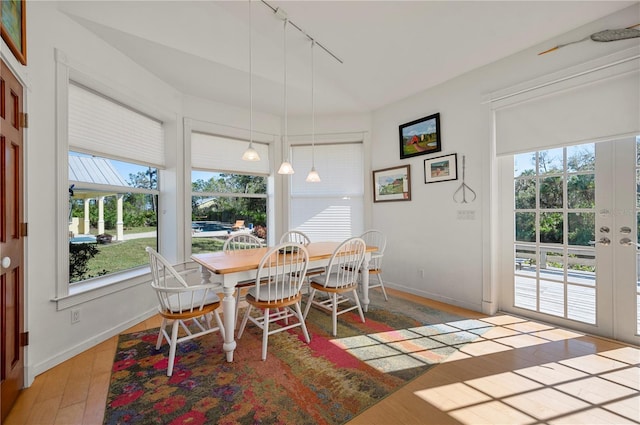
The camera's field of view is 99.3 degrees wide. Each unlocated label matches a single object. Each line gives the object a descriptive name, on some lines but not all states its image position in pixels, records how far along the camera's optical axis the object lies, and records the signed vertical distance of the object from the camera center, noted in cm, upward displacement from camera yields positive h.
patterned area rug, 156 -114
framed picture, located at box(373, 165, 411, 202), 376 +40
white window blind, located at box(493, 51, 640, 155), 219 +91
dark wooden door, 155 -17
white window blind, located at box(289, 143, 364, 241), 427 +30
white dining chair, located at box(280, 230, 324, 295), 334 -37
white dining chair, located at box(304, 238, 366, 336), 254 -64
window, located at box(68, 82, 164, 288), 246 +30
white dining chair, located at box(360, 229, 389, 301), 335 -52
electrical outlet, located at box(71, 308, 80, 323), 221 -84
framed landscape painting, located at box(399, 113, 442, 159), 344 +99
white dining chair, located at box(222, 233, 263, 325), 279 -39
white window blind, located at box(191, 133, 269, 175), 370 +83
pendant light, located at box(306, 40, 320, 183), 289 +42
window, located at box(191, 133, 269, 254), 368 +30
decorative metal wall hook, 314 +22
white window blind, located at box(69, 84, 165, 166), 241 +85
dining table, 205 -44
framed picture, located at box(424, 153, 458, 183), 327 +54
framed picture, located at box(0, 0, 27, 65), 150 +110
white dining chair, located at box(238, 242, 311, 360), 211 -64
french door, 229 -25
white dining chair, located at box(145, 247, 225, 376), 190 -68
